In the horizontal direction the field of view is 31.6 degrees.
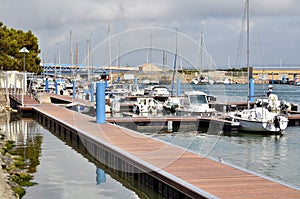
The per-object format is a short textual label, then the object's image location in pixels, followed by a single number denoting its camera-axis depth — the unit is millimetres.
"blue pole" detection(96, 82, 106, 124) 22302
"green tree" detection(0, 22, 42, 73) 53000
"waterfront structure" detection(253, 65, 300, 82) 146250
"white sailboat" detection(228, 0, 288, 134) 26703
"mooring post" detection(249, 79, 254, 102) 44956
